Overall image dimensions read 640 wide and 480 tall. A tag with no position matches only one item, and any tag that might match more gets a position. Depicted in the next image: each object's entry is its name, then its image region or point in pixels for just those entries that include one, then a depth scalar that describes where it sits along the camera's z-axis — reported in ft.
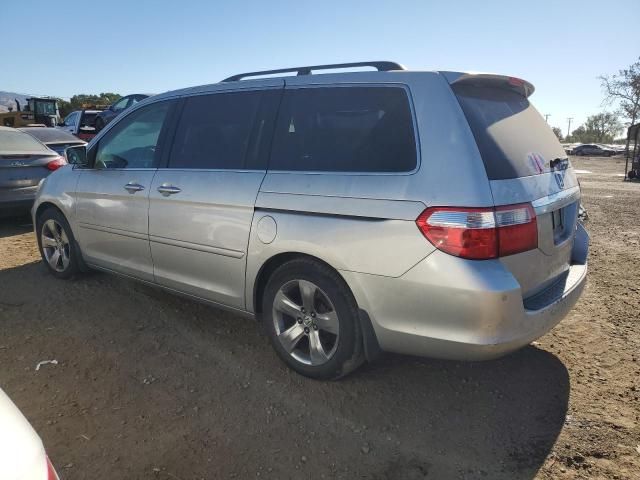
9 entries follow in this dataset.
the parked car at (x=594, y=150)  168.27
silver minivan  7.98
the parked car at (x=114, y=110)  59.26
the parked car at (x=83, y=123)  58.23
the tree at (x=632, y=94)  152.35
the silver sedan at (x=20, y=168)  22.47
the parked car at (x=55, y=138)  32.01
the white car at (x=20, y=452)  4.27
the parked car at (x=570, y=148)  173.78
